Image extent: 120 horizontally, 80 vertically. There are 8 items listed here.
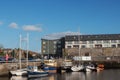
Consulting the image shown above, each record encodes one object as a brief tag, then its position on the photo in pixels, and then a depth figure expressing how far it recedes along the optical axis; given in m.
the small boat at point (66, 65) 77.66
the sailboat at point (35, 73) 58.72
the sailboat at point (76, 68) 77.53
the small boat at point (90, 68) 78.99
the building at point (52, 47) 146.25
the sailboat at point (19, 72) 60.75
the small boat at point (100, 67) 84.05
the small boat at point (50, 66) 68.45
